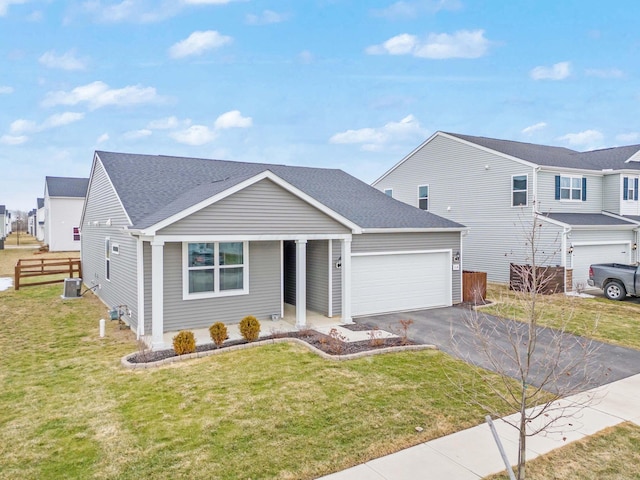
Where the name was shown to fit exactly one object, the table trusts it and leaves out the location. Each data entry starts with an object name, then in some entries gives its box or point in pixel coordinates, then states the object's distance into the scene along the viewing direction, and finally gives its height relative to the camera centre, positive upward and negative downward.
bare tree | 4.47 -2.80
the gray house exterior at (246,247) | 10.80 -0.40
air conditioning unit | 16.88 -2.15
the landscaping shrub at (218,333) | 9.82 -2.33
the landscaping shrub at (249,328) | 10.22 -2.32
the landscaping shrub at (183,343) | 9.23 -2.42
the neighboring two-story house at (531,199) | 19.72 +1.81
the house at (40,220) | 53.99 +1.96
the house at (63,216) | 36.53 +1.63
